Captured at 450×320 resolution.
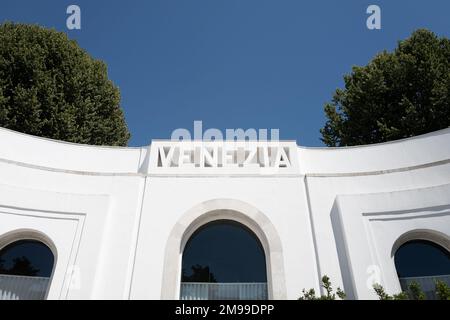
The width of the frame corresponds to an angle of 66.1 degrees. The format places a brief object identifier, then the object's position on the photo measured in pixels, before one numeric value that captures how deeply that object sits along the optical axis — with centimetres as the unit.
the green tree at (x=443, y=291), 668
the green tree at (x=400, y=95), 1819
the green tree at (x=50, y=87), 1778
